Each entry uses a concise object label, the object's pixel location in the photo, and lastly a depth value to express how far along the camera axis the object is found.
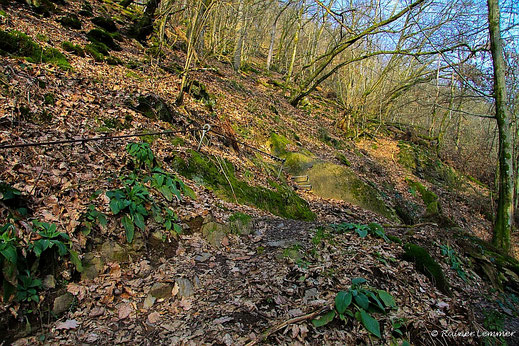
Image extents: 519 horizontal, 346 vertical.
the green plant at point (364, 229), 4.22
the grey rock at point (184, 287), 2.87
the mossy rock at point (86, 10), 7.96
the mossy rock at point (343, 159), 10.93
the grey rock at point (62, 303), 2.38
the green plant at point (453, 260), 4.25
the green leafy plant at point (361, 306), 2.33
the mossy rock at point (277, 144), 9.08
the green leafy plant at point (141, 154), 3.98
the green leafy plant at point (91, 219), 2.92
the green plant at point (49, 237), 2.46
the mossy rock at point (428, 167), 13.59
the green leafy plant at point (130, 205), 3.13
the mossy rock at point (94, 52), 6.23
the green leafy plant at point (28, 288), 2.23
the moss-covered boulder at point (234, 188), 5.01
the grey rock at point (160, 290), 2.80
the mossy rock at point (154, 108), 5.47
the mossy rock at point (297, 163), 8.62
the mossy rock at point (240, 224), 4.16
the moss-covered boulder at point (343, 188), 8.38
